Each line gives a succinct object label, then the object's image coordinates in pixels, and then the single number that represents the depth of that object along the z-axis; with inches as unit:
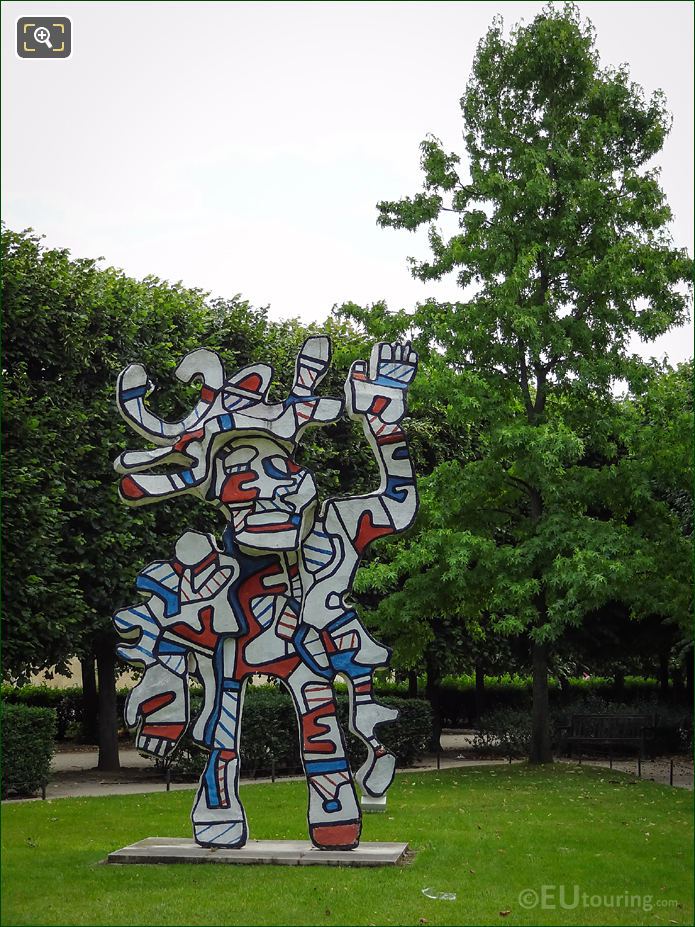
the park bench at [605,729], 924.0
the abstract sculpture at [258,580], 448.1
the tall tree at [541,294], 735.7
